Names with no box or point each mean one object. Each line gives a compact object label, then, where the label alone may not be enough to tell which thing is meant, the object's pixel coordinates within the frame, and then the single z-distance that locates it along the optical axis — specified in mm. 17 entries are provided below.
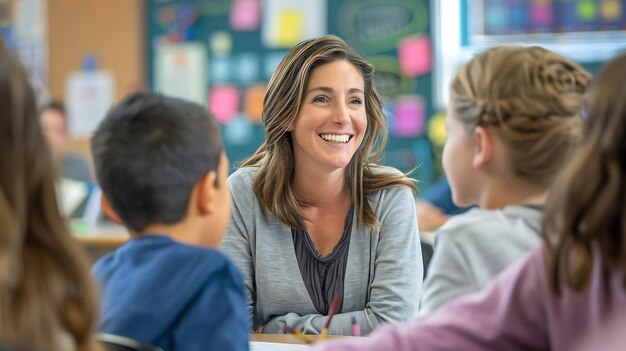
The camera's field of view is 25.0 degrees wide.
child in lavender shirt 1543
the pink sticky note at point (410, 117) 7940
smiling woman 3332
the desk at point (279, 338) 2666
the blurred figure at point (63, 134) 9101
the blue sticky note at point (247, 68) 8756
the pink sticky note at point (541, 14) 7498
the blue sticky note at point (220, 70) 8920
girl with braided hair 2134
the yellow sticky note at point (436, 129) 7877
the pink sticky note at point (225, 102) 8901
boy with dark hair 2026
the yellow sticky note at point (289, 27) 8554
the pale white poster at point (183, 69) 9104
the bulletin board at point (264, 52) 7940
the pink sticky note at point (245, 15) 8756
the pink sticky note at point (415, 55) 7883
